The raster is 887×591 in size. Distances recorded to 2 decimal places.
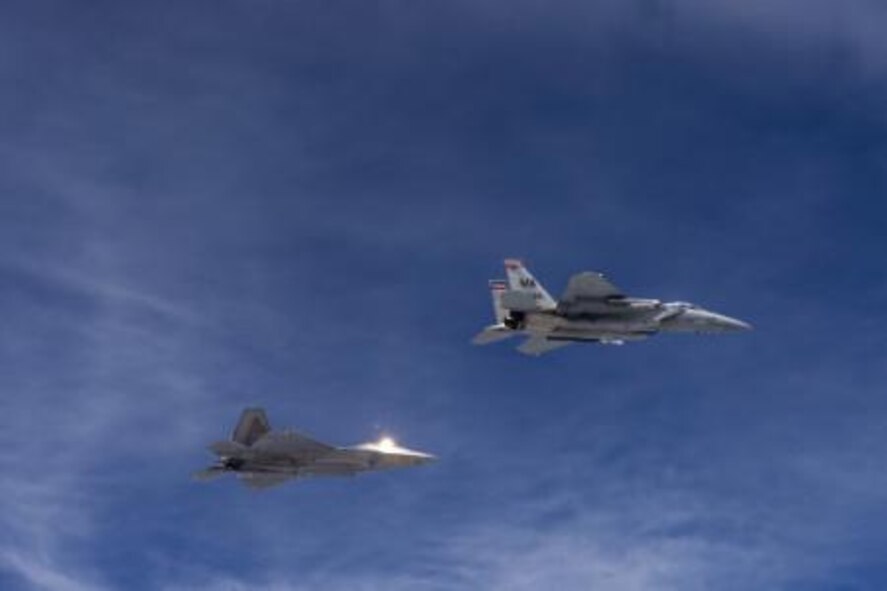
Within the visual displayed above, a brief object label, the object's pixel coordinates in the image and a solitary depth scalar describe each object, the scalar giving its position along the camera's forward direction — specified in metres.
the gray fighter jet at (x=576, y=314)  165.25
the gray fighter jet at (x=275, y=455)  172.38
